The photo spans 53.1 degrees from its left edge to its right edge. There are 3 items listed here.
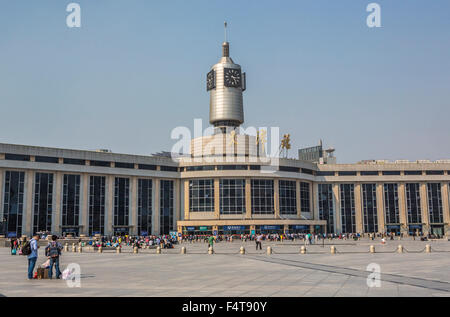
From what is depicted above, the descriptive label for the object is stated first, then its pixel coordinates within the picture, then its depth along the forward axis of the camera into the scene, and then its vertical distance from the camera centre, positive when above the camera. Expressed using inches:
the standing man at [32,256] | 830.8 -71.6
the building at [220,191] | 3484.3 +210.8
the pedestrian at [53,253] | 851.4 -68.5
